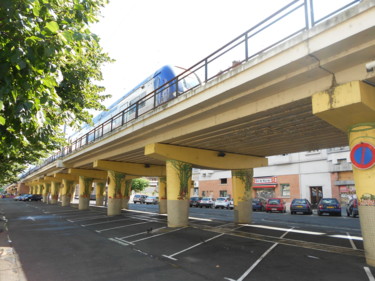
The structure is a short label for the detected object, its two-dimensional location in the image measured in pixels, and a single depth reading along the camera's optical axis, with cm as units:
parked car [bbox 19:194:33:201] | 5971
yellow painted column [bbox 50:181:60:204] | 5056
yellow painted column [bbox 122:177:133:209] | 3301
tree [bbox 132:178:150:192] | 7844
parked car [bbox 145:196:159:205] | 5209
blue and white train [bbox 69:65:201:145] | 1588
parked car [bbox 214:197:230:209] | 3679
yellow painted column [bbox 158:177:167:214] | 2639
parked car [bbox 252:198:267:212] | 3192
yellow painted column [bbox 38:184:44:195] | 7519
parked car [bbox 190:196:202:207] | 4014
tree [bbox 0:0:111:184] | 402
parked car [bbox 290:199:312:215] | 2630
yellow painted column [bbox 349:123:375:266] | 746
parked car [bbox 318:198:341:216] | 2409
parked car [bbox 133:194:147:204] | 5454
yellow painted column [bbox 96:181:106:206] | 3824
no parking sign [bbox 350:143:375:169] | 746
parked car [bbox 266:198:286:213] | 2875
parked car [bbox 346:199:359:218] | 2262
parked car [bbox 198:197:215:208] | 3897
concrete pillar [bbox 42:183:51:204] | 5779
